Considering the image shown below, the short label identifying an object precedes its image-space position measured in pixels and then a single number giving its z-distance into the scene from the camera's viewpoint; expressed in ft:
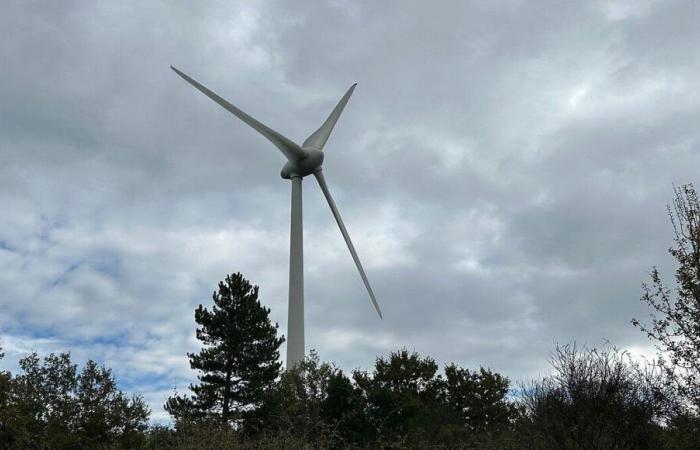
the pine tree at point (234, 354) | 151.53
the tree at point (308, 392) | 116.67
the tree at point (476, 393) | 228.22
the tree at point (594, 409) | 73.97
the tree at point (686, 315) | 57.57
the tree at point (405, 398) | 137.80
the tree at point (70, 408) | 112.68
